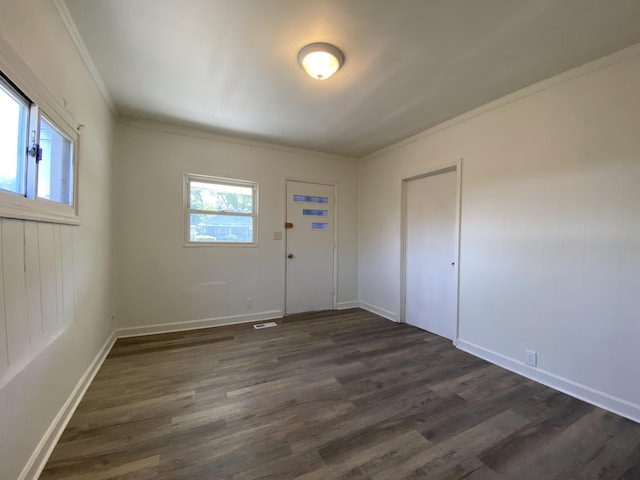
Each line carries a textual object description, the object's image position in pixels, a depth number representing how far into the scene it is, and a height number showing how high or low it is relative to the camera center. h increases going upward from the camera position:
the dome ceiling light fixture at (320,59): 1.88 +1.36
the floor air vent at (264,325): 3.56 -1.23
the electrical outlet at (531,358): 2.33 -1.05
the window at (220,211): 3.51 +0.37
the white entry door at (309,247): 4.14 -0.14
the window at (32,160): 1.19 +0.41
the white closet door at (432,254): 3.19 -0.18
